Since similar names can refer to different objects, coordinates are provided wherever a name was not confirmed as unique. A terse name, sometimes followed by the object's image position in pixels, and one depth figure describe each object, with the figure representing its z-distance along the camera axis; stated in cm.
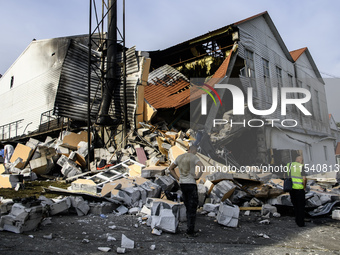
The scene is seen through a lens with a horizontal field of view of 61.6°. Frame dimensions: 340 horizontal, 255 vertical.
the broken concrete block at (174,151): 976
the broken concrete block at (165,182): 677
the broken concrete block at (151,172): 772
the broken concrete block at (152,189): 634
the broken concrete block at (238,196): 677
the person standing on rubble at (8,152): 1263
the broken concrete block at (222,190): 643
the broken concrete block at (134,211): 572
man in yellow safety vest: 533
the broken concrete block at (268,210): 612
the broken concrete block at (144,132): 1179
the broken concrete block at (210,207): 597
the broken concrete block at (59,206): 515
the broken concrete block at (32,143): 1331
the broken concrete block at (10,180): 816
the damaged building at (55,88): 1335
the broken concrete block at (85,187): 716
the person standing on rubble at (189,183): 446
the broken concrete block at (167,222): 442
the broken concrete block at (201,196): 656
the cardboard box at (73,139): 1227
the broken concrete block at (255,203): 656
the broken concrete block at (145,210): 536
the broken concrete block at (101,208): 560
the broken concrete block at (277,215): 605
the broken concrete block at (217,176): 751
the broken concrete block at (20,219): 404
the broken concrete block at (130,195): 609
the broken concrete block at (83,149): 1178
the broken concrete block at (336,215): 578
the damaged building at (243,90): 1336
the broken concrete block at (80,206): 544
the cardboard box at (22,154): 1095
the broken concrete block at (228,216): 511
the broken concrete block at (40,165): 1039
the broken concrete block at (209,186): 668
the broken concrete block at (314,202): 634
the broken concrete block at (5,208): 444
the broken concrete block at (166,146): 1040
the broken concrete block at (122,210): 570
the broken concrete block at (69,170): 1034
